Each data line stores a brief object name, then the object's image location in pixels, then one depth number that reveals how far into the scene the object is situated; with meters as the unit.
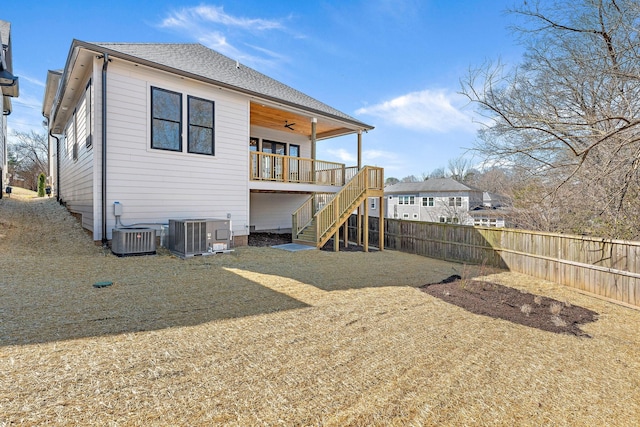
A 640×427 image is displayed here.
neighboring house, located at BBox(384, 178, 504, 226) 33.09
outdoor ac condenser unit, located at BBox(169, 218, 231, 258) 8.00
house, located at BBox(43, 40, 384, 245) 8.00
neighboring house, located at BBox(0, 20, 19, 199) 9.17
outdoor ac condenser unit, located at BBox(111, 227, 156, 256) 7.38
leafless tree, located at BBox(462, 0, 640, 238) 5.71
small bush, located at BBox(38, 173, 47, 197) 20.25
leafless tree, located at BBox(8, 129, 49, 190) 31.95
